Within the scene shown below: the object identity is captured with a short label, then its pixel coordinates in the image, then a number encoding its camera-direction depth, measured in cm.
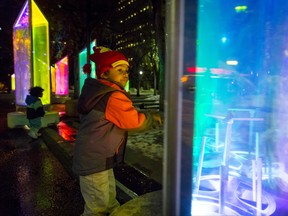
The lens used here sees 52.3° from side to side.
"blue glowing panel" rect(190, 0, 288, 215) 211
